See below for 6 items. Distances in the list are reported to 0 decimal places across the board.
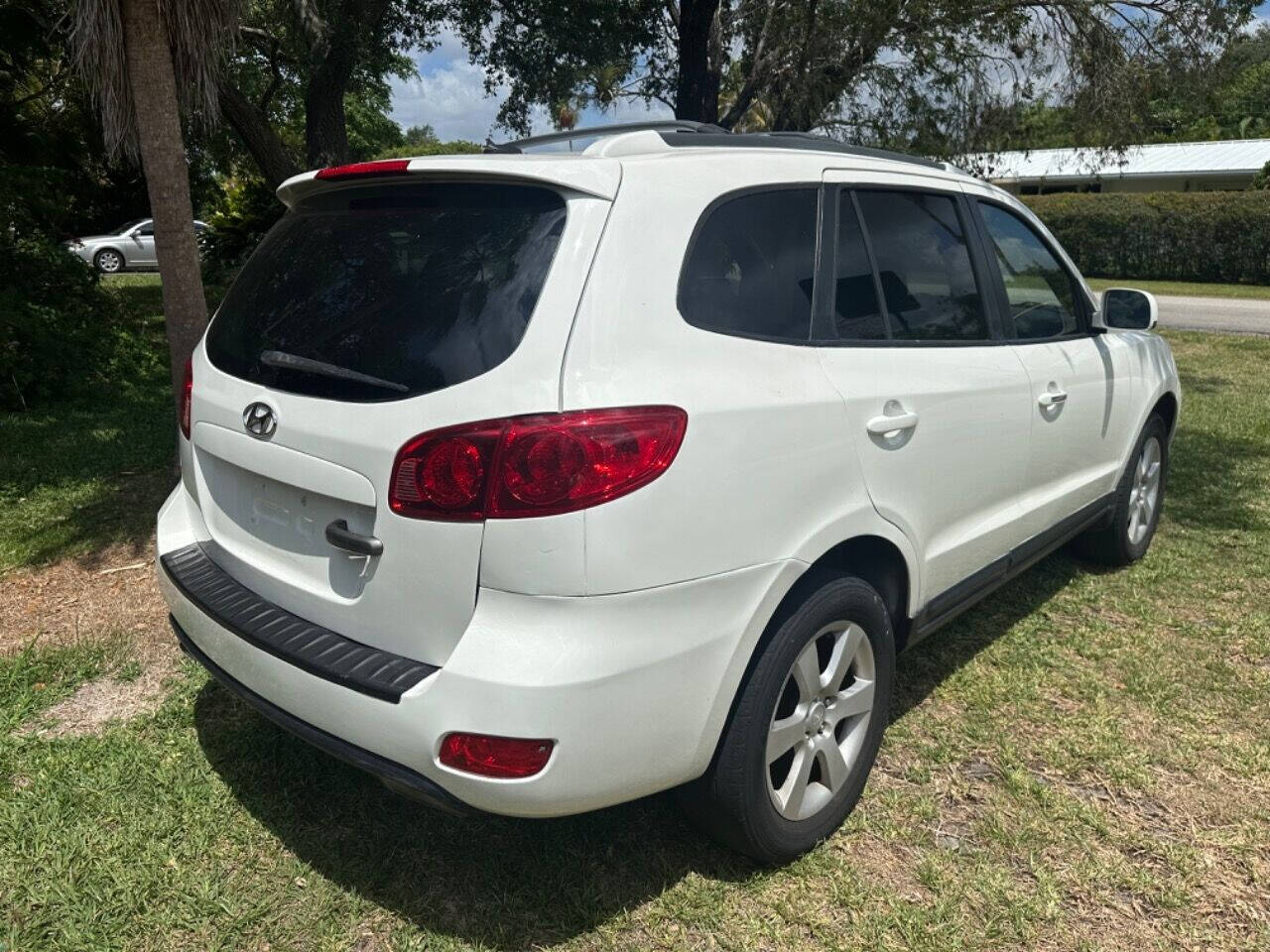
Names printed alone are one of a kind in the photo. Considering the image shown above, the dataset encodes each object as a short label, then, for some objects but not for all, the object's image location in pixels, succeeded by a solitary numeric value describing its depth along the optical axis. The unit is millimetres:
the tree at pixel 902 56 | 10508
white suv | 2068
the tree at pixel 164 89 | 5035
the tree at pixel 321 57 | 9164
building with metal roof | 37625
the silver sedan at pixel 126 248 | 23641
